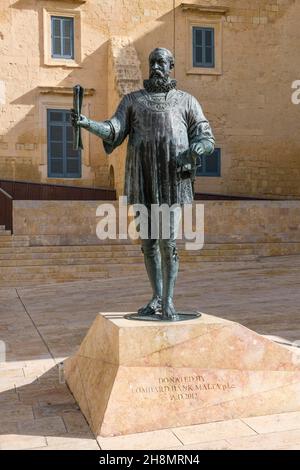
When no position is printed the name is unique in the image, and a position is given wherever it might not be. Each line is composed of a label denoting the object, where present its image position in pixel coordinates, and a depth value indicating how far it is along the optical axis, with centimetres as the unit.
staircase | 1205
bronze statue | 419
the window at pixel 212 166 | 2028
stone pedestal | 376
